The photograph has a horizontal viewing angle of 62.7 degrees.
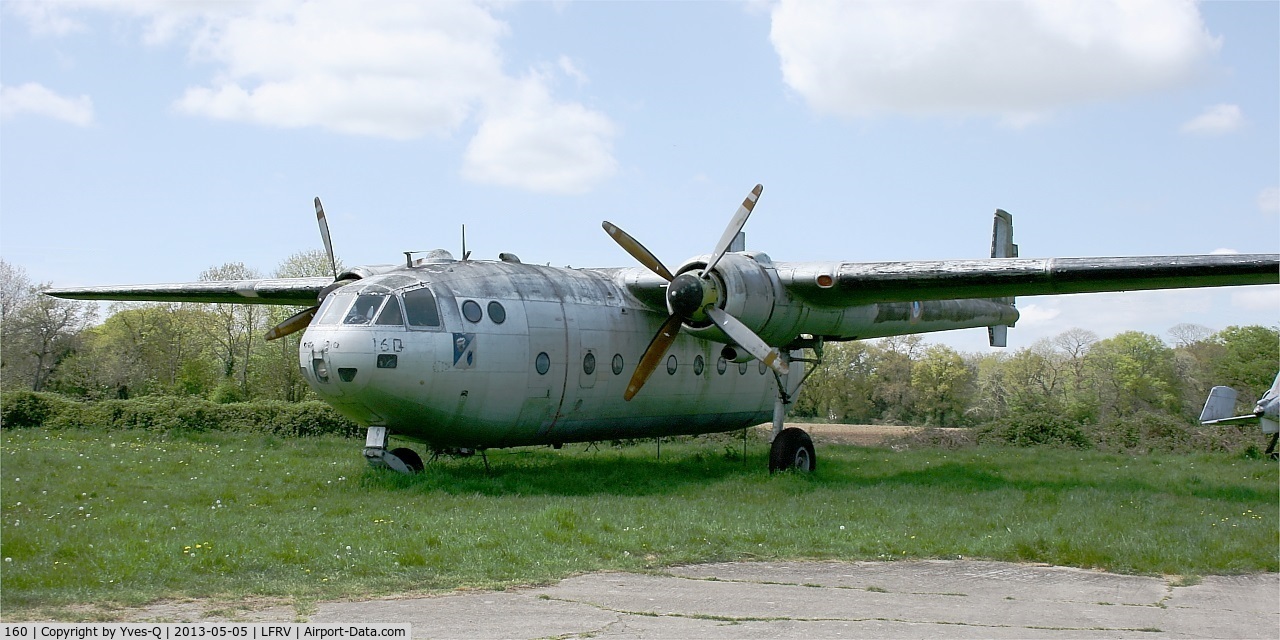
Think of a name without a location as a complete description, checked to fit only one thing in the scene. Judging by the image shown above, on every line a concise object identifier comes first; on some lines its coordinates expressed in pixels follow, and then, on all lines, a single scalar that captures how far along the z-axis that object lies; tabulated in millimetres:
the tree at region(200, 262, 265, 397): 47094
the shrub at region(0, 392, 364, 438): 24578
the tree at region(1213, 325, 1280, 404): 42031
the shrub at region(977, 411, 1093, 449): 26172
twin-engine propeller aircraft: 14312
